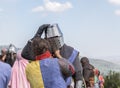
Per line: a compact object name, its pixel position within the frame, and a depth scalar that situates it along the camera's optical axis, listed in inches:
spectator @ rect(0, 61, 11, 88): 115.3
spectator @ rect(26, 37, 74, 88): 104.3
